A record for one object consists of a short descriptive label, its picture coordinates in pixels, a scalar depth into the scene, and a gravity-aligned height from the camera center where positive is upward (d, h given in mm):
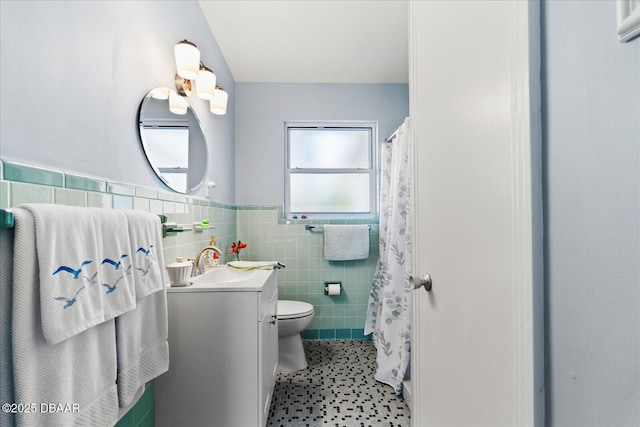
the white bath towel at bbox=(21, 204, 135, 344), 594 -114
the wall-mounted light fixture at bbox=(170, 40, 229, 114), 1414 +747
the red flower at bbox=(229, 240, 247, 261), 2244 -226
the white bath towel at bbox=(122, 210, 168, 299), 893 -105
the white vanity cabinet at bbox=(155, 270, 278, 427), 1244 -590
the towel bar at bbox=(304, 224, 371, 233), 2693 -95
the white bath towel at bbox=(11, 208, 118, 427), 556 -285
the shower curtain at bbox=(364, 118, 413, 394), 1900 -479
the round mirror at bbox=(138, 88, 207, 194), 1266 +382
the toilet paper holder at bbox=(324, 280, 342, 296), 2608 -610
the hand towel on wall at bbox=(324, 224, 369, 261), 2596 -218
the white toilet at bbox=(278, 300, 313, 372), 2010 -859
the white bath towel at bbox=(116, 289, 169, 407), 813 -384
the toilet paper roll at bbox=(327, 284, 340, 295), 2593 -631
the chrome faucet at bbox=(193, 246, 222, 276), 1578 -251
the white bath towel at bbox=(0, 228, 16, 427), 557 -199
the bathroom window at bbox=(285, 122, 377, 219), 2832 +471
